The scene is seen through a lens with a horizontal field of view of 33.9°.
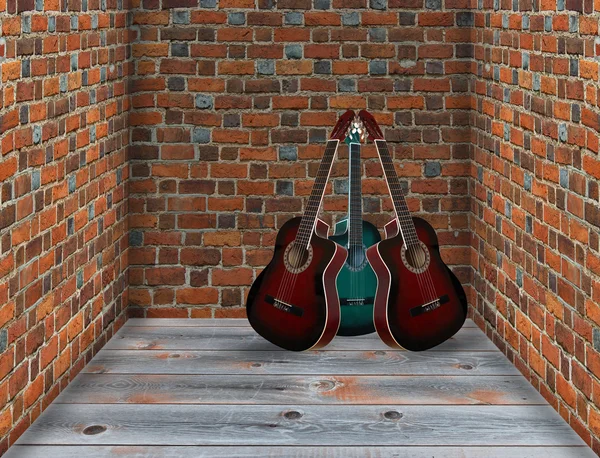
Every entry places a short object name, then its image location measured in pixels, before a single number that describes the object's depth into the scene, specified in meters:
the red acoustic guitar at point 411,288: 3.93
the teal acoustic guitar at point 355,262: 4.11
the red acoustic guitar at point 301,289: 3.94
